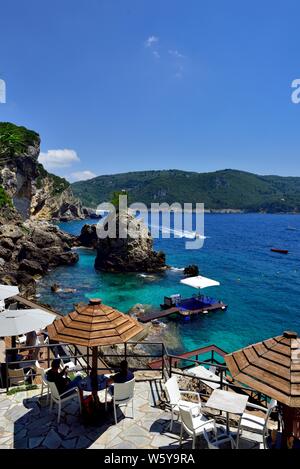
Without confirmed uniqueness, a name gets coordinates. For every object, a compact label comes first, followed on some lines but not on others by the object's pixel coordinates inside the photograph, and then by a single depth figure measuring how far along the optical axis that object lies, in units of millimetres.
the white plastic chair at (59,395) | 7043
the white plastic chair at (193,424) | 5999
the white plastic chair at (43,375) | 7595
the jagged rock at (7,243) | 38747
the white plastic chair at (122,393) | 6844
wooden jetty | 27253
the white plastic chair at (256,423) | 6035
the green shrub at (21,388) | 8391
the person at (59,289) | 35278
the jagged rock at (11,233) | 40200
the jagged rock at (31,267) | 39219
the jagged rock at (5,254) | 36969
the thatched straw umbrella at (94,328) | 6453
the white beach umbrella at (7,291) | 12357
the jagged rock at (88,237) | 68000
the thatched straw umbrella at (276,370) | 4742
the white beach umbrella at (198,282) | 29625
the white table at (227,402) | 6098
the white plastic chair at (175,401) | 6723
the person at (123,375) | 7152
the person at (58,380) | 7145
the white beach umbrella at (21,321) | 8555
